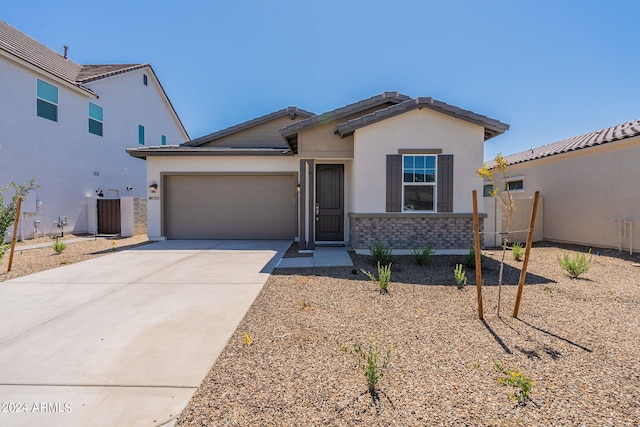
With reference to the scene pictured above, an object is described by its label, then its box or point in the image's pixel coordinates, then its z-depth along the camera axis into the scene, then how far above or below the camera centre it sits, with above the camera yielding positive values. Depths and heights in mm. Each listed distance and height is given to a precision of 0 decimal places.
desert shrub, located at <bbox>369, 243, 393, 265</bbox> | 7105 -1153
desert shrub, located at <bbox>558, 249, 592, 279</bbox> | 6180 -1236
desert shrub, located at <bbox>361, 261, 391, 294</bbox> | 5148 -1295
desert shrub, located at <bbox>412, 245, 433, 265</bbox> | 7020 -1176
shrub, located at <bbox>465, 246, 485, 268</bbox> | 6644 -1200
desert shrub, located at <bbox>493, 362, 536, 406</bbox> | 2352 -1492
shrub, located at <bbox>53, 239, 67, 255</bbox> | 8609 -1158
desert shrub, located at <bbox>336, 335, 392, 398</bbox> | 2443 -1443
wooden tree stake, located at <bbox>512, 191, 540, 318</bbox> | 3805 -489
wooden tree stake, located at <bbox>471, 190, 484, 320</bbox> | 3889 -622
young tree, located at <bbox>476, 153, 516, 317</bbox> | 3876 +518
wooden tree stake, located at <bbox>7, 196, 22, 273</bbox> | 6572 -425
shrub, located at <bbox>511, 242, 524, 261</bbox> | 7958 -1200
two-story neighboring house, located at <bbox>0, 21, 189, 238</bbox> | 11062 +3617
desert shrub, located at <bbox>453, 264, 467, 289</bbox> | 5301 -1295
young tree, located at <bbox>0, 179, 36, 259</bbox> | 6441 -221
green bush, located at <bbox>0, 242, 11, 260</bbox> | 6170 -874
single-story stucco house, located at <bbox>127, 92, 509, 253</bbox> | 8008 +1041
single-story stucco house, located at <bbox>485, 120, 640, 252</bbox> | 9000 +752
